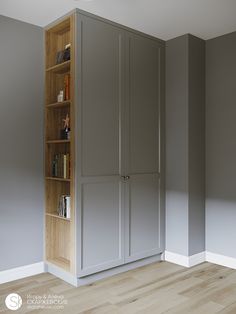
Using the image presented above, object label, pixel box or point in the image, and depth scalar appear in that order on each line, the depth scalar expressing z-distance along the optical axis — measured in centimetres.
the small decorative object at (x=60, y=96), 330
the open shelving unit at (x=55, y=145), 332
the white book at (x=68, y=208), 313
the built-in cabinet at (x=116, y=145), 307
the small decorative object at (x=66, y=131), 324
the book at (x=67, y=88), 319
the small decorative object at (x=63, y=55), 322
